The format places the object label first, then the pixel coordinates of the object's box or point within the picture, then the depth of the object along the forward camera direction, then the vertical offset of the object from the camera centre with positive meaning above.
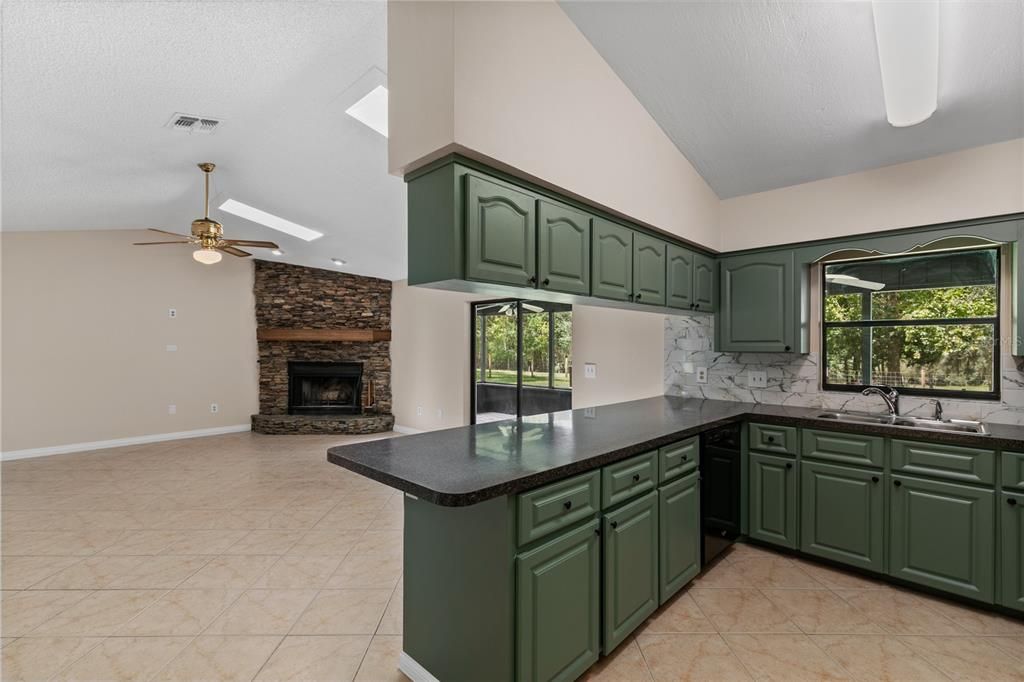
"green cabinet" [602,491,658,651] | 1.93 -0.98
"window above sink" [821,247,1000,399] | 2.84 +0.12
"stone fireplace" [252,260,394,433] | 7.38 -0.05
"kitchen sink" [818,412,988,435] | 2.57 -0.47
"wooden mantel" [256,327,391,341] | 7.32 +0.09
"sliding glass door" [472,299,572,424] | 5.25 -0.22
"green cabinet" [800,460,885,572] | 2.64 -1.00
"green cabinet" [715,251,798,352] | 3.30 +0.28
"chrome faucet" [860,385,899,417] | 2.96 -0.35
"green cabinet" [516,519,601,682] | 1.56 -0.95
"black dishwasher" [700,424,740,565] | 2.67 -0.88
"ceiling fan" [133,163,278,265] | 4.20 +0.92
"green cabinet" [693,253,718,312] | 3.46 +0.44
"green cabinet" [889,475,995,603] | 2.34 -1.00
